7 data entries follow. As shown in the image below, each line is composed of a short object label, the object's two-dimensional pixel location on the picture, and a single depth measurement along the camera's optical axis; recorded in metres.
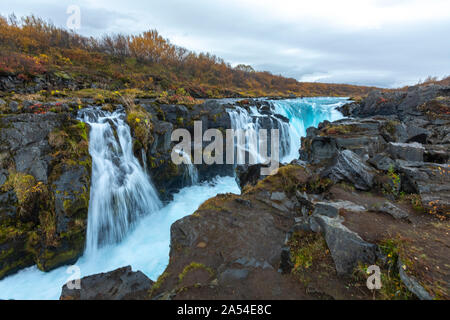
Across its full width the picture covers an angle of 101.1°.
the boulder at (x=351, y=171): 6.25
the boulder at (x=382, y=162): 6.64
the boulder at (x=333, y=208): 4.40
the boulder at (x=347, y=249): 3.27
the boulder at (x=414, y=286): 2.46
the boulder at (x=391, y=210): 4.36
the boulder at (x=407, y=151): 6.96
